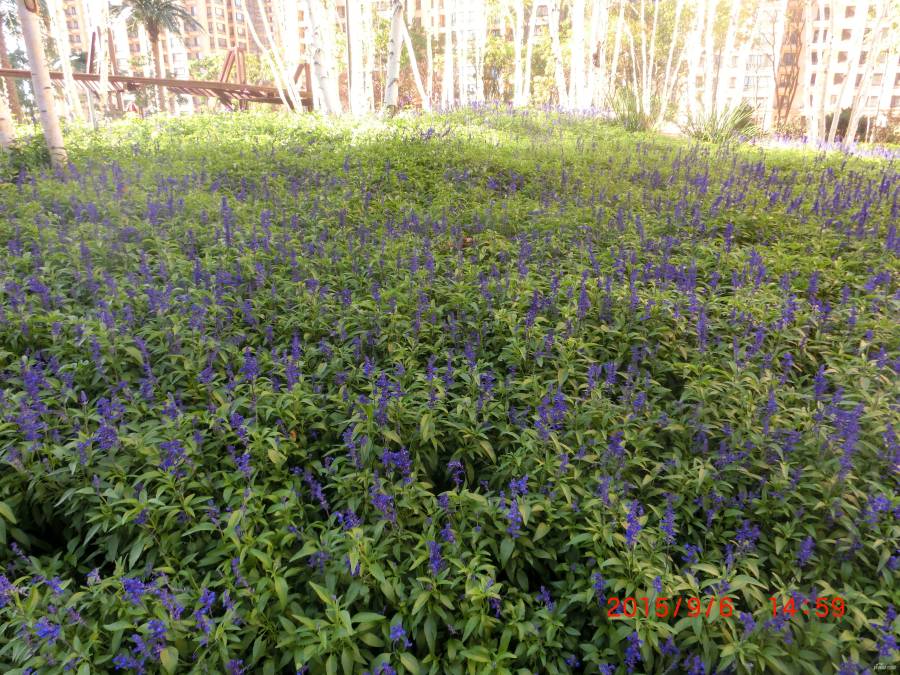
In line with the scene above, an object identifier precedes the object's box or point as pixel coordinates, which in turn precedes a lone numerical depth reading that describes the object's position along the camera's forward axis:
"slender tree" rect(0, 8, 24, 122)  25.12
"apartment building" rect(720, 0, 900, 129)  18.20
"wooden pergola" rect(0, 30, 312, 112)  18.19
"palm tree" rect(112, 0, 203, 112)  35.44
